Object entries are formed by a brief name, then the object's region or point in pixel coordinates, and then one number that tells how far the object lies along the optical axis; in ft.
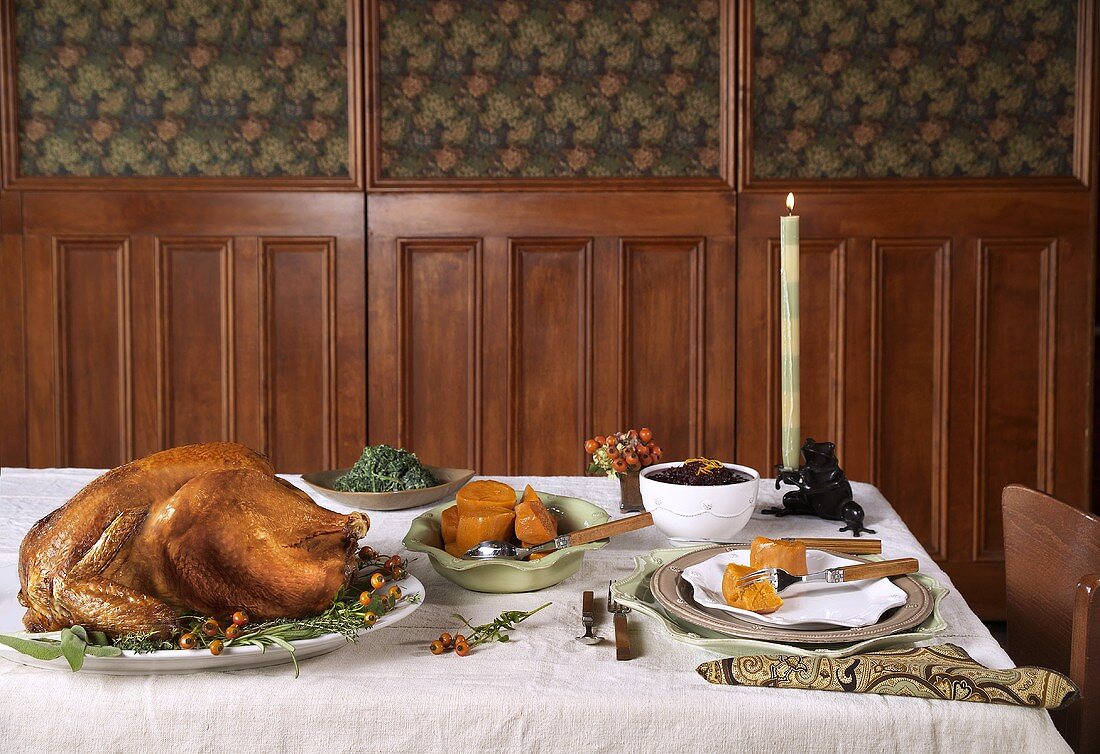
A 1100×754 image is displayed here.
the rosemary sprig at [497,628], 3.05
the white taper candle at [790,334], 4.51
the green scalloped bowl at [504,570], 3.39
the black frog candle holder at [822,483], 4.57
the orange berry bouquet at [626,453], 4.69
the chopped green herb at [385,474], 4.88
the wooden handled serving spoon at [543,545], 3.56
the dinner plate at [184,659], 2.69
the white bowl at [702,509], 4.00
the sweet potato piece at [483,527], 3.70
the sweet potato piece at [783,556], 3.23
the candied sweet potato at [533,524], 3.68
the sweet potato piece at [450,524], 3.82
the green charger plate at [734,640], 2.80
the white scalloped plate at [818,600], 2.95
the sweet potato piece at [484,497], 3.78
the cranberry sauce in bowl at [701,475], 4.12
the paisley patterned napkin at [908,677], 2.55
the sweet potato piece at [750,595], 3.03
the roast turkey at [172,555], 2.73
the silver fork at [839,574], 3.15
